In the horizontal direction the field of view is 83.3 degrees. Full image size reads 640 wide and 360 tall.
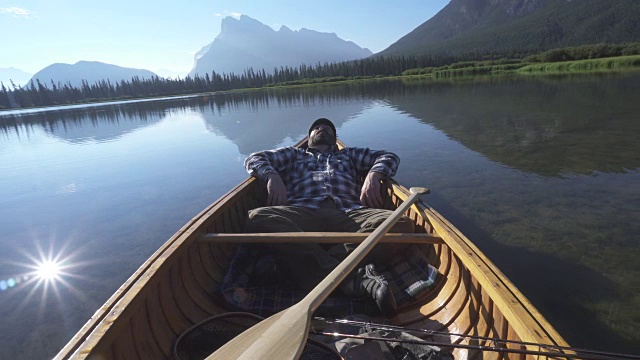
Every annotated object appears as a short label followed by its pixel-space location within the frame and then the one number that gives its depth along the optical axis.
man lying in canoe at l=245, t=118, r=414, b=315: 1.37
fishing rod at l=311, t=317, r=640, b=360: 0.65
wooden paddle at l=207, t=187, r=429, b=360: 0.77
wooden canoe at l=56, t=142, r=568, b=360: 0.82
